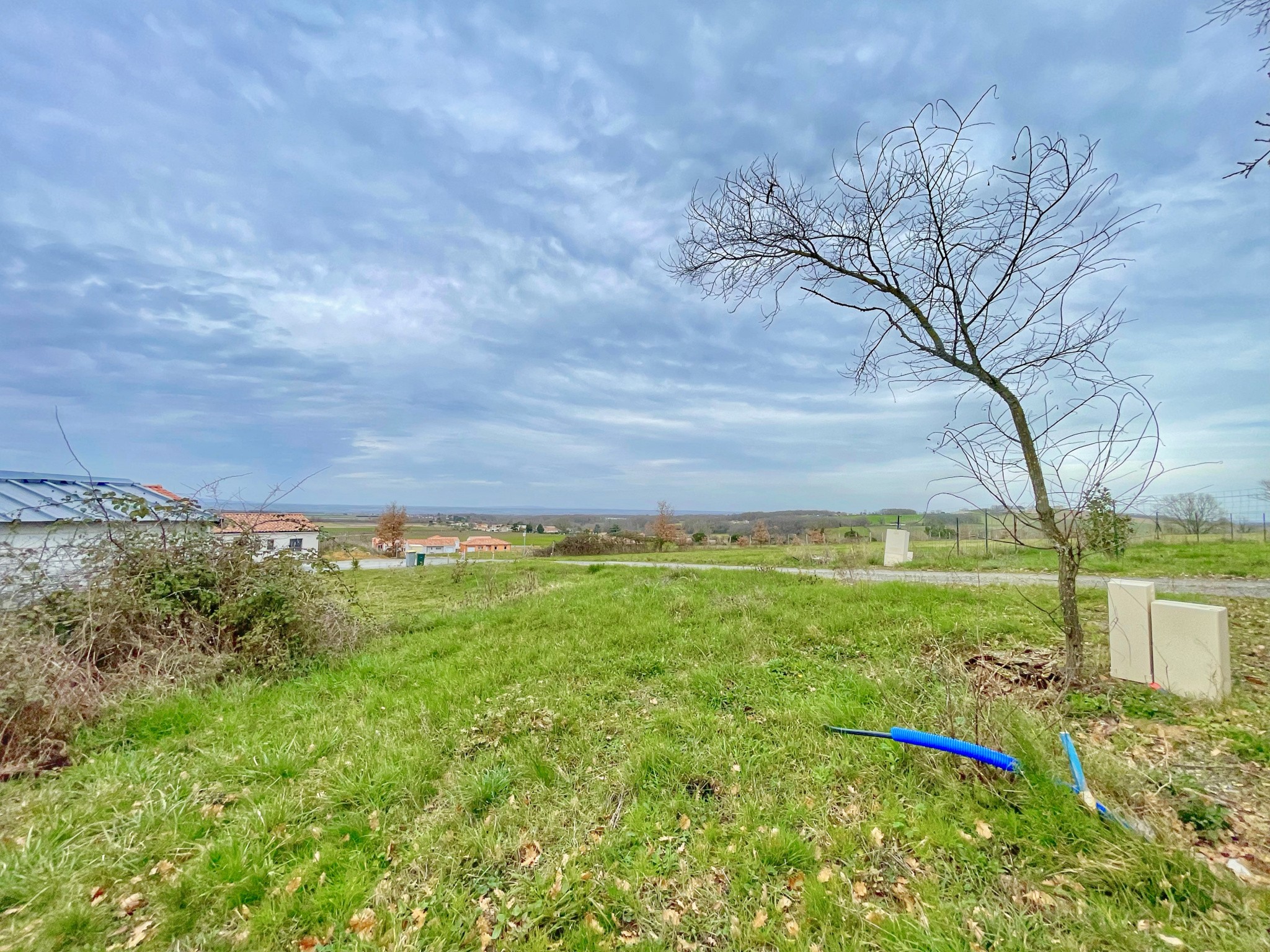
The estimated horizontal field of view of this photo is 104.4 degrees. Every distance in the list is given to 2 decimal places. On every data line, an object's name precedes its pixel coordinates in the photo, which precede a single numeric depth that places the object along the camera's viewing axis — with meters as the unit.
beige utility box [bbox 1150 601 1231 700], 3.82
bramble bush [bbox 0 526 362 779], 4.15
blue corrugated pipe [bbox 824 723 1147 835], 2.61
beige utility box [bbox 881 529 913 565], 15.51
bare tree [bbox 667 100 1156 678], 4.05
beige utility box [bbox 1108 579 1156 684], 4.30
